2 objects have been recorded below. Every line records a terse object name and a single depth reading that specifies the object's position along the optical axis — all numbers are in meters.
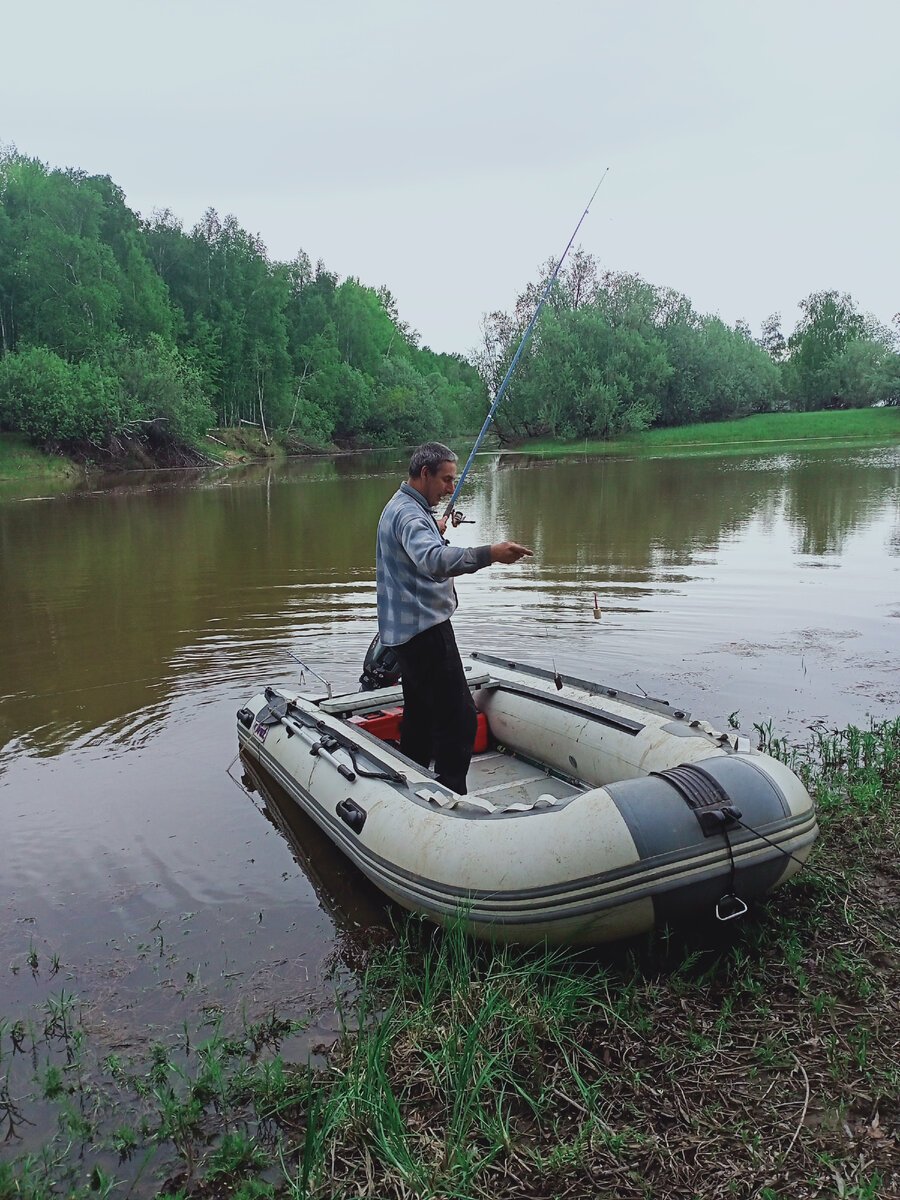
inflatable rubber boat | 3.08
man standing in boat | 3.88
